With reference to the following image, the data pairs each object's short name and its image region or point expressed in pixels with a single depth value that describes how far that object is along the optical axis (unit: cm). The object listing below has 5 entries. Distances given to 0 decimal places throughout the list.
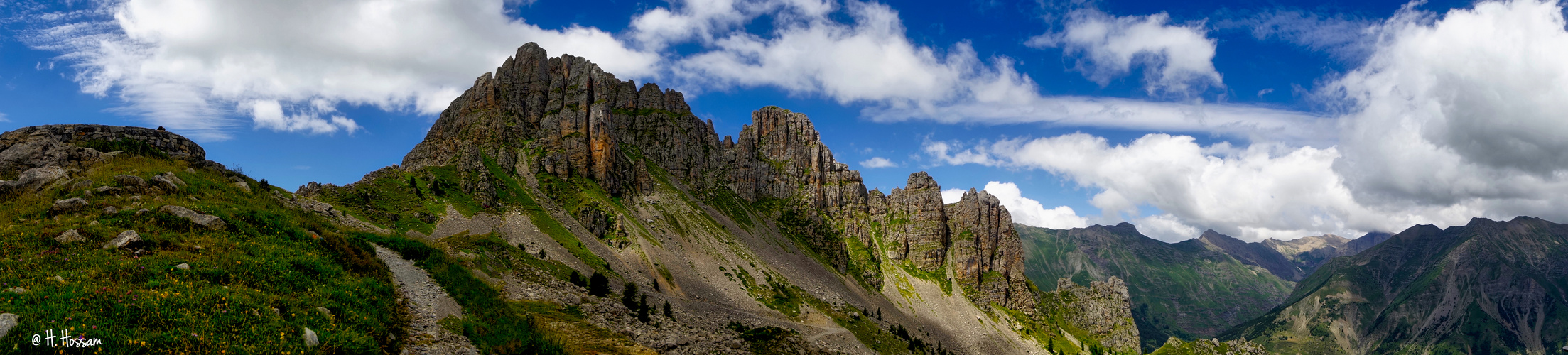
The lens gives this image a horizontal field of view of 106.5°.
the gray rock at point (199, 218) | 2348
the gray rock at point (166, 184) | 2875
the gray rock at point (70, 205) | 2319
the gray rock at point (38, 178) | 2674
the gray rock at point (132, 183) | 2770
